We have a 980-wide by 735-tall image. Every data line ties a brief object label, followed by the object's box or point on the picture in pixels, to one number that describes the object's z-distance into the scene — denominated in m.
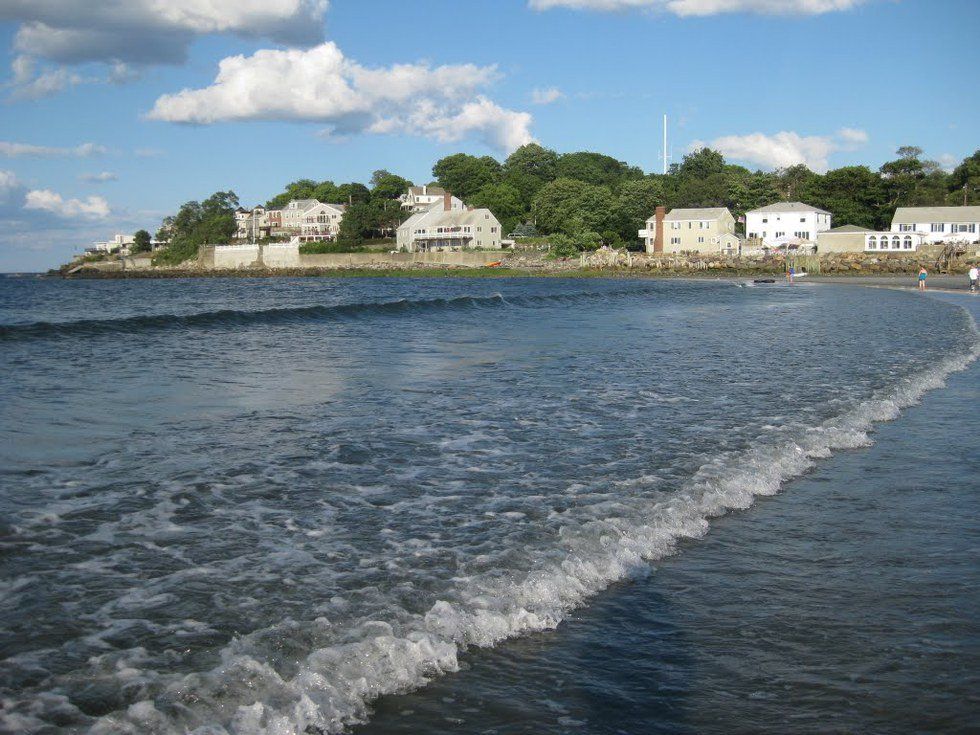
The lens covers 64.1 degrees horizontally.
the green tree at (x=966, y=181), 94.31
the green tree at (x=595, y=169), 136.75
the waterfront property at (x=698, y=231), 92.31
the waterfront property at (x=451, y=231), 111.75
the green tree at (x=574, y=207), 102.00
